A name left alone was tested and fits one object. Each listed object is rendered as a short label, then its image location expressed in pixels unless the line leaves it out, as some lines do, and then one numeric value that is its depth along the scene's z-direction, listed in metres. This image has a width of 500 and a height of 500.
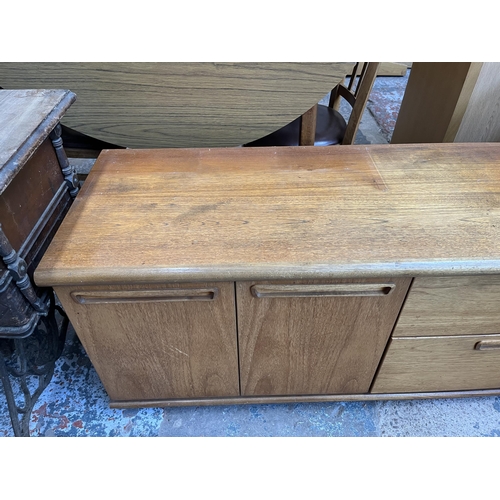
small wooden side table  0.72
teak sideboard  0.76
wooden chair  1.22
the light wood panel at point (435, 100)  1.33
